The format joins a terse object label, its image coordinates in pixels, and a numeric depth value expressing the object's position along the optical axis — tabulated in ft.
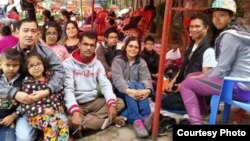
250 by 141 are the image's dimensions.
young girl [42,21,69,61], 13.56
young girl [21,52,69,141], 9.23
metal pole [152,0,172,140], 9.28
